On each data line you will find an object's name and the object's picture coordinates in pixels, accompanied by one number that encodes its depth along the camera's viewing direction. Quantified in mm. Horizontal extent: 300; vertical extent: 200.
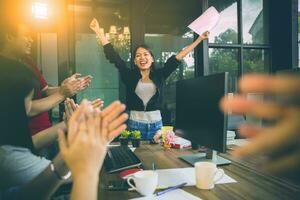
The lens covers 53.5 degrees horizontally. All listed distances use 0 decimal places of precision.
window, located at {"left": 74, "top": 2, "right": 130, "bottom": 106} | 3148
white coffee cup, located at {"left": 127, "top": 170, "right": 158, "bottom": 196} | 1043
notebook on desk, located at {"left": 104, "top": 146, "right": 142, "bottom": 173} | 1376
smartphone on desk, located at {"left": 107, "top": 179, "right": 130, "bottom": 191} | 1138
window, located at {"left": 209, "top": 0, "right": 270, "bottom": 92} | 2900
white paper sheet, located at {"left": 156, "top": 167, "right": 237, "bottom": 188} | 1195
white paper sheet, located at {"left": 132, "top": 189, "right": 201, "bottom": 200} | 1032
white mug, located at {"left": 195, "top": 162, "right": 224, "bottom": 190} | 1119
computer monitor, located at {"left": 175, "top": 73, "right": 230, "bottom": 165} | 1309
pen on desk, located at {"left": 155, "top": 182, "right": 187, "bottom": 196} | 1064
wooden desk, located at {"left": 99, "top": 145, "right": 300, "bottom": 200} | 1054
